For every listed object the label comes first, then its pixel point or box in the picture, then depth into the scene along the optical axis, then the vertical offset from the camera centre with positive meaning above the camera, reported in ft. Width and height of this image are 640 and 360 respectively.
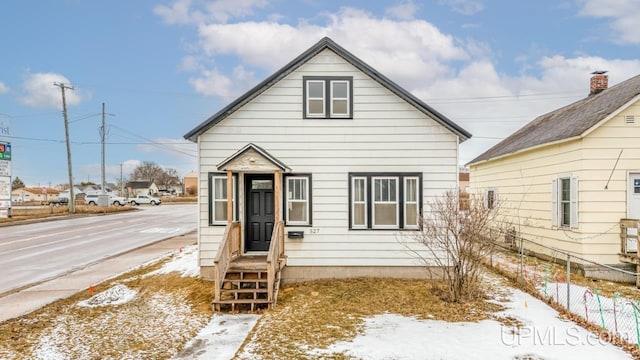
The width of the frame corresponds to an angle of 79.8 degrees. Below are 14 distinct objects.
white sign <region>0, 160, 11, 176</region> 93.81 +4.54
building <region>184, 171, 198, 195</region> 366.94 +2.57
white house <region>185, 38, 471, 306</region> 34.12 +2.03
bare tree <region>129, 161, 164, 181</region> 369.30 +13.51
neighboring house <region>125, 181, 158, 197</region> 338.93 -0.95
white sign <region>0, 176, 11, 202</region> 94.63 -0.45
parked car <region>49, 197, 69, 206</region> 198.85 -8.11
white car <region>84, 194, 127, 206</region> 177.27 -6.98
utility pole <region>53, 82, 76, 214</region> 119.75 +19.17
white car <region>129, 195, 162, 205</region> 196.27 -7.28
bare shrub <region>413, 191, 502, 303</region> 27.40 -4.14
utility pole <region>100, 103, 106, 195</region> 144.87 +20.49
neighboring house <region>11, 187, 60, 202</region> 355.56 -7.37
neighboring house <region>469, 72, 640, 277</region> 34.60 +0.84
